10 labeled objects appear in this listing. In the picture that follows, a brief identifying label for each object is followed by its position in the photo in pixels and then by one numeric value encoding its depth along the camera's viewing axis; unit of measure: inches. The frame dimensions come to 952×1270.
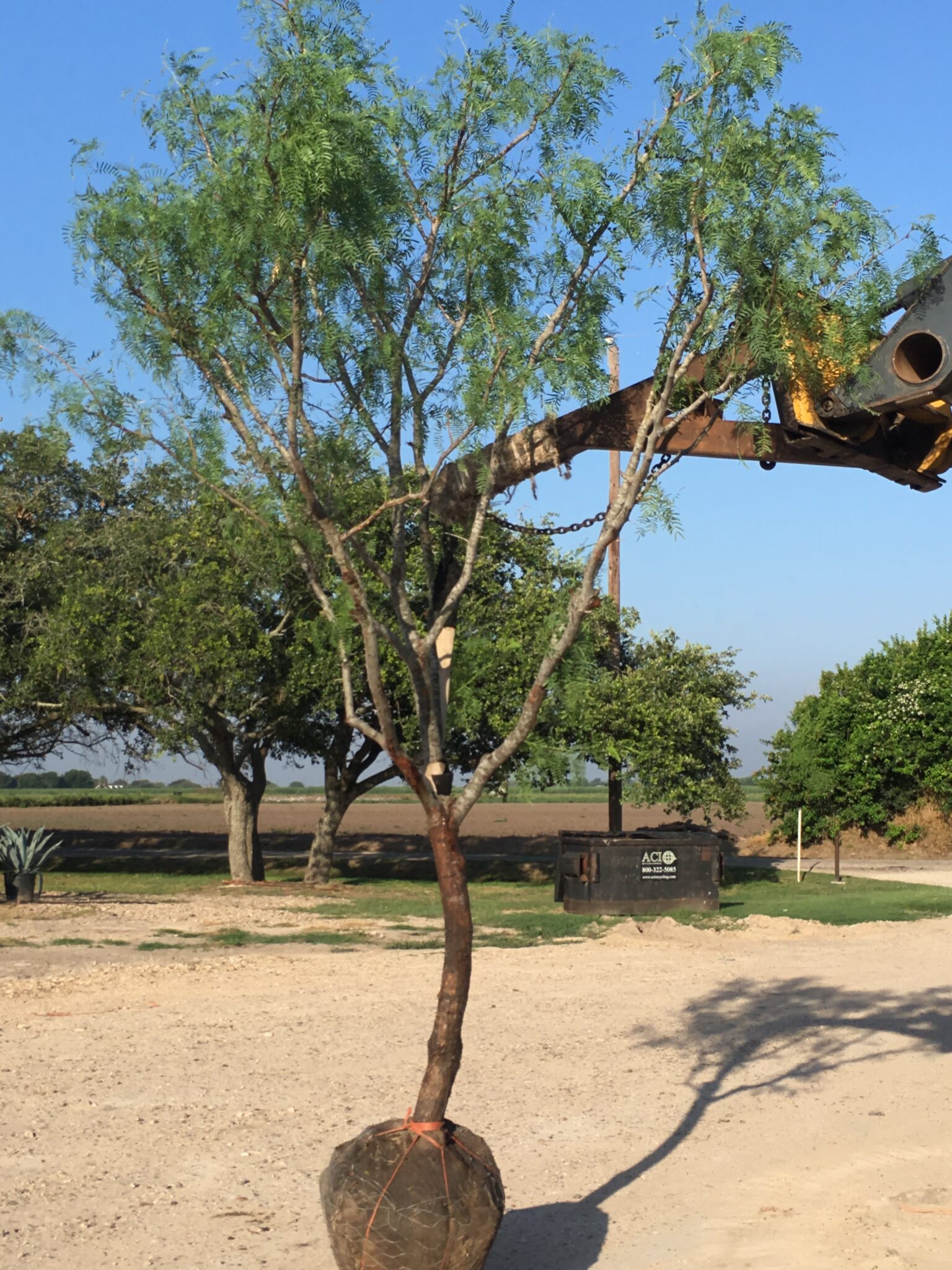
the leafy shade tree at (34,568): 1026.1
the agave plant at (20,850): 809.5
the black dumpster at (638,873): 770.8
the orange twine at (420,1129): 202.7
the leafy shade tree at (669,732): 1000.2
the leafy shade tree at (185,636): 936.9
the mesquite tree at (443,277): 203.3
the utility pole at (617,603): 992.9
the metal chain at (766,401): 232.5
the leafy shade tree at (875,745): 1364.4
